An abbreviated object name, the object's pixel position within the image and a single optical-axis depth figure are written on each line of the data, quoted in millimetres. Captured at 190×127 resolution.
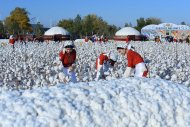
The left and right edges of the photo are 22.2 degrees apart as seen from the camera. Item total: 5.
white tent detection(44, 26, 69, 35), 69000
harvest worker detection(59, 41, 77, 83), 15346
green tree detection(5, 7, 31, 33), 95375
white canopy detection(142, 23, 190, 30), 75788
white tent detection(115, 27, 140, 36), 71025
